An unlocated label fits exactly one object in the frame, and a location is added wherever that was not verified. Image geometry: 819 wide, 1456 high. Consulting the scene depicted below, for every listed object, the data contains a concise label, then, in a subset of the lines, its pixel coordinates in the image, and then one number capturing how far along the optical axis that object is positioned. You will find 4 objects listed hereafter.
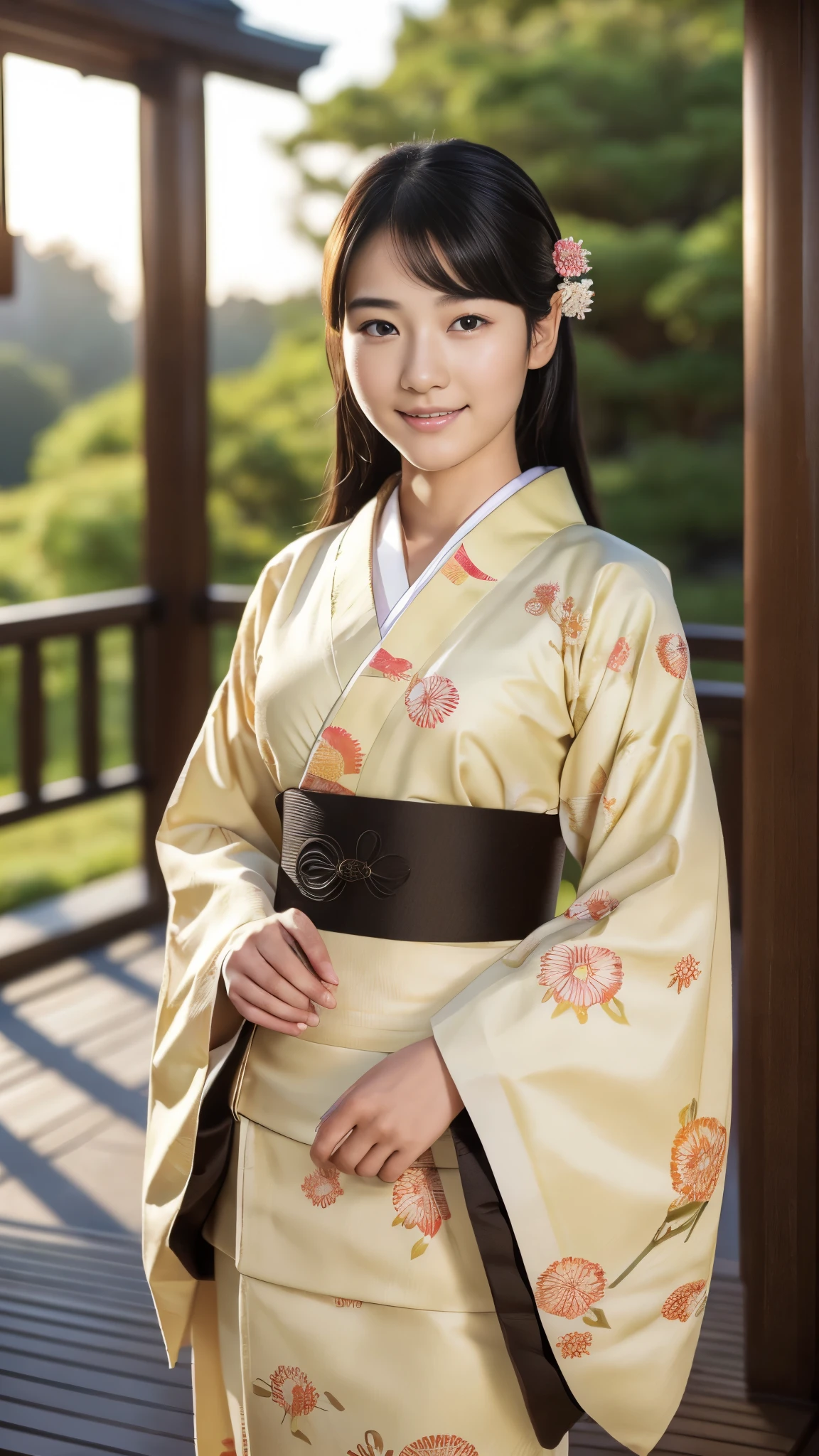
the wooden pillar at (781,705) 1.79
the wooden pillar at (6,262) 3.04
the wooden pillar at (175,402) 4.18
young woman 1.23
